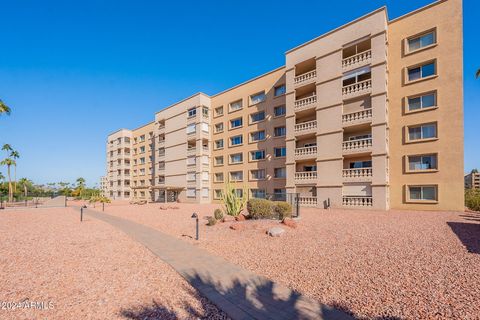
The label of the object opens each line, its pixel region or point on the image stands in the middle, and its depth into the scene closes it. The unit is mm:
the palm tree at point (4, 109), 21969
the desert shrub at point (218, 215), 14672
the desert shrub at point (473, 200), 18931
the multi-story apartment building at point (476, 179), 45112
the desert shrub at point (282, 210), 13969
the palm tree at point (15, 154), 53981
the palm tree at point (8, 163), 50719
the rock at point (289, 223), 12031
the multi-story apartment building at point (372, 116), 19031
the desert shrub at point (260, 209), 14039
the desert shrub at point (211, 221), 13727
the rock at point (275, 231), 10562
